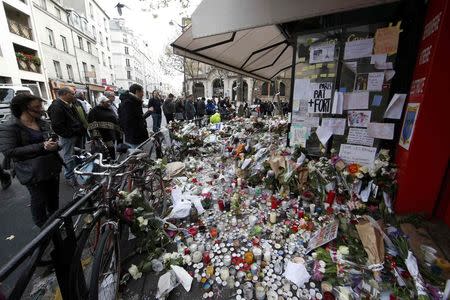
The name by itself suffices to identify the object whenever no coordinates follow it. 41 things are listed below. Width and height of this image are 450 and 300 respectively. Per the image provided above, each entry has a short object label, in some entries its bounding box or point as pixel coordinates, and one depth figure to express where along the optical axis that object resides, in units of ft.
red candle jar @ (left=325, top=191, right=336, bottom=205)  9.36
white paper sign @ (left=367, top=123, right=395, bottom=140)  8.72
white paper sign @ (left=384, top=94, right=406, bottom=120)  8.16
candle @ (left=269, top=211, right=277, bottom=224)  8.98
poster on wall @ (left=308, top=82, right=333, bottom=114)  10.34
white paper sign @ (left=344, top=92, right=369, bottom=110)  9.21
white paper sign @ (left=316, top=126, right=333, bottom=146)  10.46
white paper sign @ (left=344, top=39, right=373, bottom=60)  8.95
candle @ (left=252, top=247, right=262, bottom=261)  7.24
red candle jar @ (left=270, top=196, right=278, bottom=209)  9.95
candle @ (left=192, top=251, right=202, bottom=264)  7.29
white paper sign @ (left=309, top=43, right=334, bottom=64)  10.07
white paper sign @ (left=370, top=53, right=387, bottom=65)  8.55
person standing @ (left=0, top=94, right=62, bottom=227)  7.46
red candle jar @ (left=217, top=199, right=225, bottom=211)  10.26
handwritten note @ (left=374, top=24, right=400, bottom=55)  8.09
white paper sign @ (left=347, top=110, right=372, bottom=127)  9.32
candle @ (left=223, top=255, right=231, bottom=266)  7.17
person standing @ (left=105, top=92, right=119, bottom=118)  16.55
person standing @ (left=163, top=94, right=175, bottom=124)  32.34
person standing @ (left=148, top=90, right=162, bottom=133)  27.32
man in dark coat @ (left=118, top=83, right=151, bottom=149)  13.53
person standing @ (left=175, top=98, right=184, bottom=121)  37.69
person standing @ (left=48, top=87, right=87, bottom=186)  12.17
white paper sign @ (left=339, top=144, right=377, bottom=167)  9.43
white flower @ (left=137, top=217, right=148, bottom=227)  7.59
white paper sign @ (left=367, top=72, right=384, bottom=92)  8.77
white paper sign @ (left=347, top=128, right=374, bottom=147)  9.45
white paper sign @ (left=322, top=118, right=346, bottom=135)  10.03
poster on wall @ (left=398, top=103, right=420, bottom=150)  7.29
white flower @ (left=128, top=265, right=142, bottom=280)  6.72
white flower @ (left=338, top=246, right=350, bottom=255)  6.92
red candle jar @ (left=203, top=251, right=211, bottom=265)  7.30
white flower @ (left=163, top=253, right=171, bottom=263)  7.21
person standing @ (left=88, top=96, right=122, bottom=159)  14.84
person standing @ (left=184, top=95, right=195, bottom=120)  38.19
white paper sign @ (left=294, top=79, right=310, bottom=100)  11.05
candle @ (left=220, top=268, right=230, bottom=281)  6.69
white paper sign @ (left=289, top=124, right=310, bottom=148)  11.57
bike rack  3.13
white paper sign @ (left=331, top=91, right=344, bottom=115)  9.78
